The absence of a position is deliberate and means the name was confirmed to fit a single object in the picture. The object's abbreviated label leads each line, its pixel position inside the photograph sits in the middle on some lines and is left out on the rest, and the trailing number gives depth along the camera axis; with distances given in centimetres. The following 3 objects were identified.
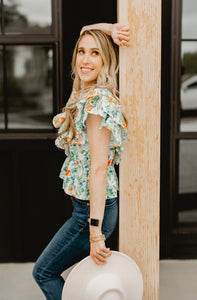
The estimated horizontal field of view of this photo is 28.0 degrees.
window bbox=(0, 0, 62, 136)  282
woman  162
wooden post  171
